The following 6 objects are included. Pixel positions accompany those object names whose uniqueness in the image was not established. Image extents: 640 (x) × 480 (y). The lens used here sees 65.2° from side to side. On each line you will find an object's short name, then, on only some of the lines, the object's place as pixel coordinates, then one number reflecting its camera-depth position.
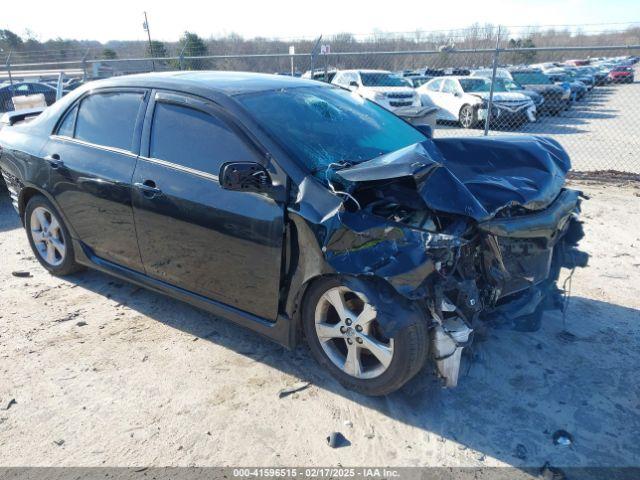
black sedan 2.67
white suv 14.63
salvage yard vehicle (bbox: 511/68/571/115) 18.59
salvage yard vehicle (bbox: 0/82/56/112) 15.02
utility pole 20.73
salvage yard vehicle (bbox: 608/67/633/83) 36.28
